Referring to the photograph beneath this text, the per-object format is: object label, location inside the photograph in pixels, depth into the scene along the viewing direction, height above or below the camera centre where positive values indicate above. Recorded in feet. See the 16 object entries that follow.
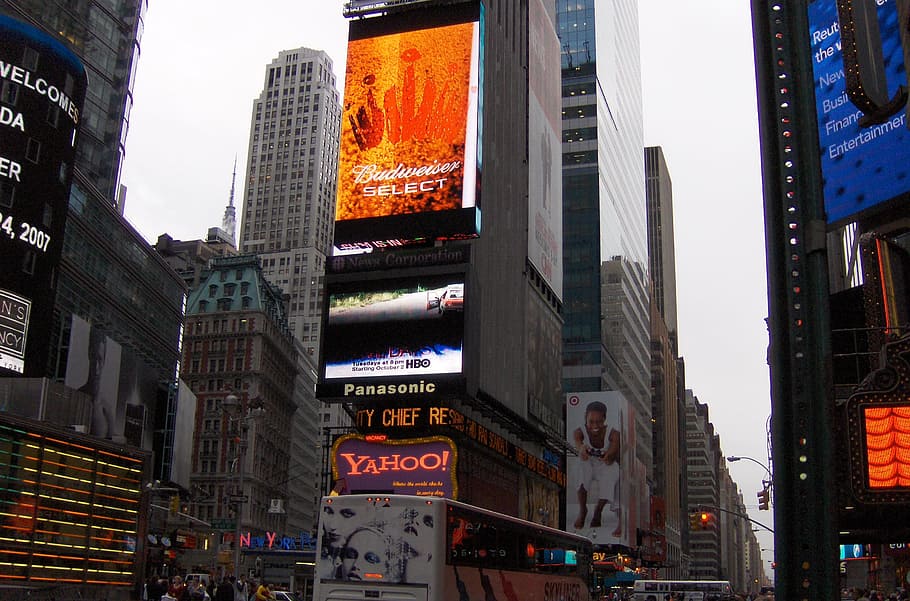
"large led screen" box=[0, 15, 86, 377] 119.34 +42.69
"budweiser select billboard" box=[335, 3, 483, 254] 201.05 +85.64
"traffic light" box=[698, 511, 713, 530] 143.17 +1.14
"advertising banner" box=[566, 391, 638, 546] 359.87 +21.40
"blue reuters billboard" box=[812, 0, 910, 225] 72.95 +32.25
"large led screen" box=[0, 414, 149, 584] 93.50 -0.43
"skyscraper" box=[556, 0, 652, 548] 431.02 +150.21
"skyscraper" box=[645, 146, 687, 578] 583.99 +39.94
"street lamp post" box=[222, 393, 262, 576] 109.41 +7.82
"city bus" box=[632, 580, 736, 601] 244.63 -17.18
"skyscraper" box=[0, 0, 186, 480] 213.66 +69.89
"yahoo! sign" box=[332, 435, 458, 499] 187.21 +10.30
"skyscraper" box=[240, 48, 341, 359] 600.39 +230.36
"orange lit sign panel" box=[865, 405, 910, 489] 32.27 +3.10
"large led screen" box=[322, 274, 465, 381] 186.70 +38.37
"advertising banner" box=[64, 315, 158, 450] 184.52 +25.76
